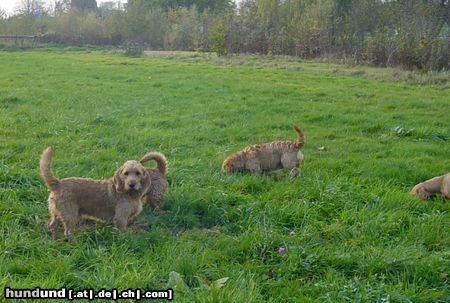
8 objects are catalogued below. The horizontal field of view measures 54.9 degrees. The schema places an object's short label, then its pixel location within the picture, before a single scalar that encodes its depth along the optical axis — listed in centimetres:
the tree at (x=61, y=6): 6412
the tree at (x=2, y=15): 5736
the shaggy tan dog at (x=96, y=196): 491
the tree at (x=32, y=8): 6045
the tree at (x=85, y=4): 8518
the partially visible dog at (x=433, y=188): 622
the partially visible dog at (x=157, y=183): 570
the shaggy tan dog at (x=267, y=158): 732
